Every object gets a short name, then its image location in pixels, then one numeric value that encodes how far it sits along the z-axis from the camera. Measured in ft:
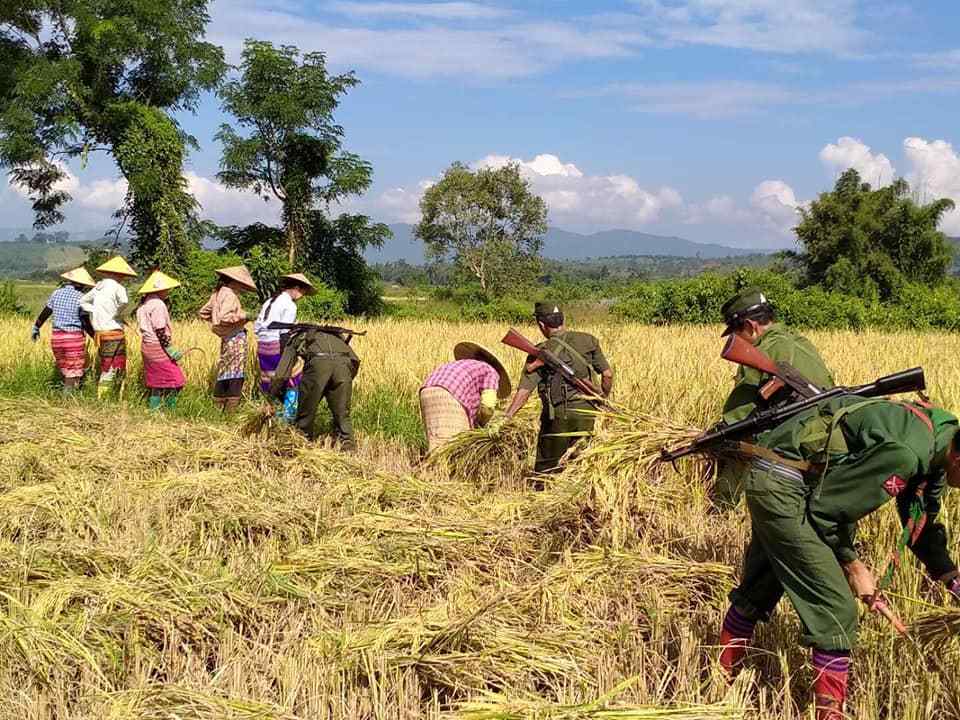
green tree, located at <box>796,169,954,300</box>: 88.33
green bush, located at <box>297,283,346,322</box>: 77.20
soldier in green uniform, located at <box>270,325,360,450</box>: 20.39
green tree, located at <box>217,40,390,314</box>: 82.23
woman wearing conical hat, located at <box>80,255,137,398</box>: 27.07
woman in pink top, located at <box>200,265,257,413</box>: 24.77
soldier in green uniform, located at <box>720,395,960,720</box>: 8.21
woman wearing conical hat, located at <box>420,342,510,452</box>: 18.47
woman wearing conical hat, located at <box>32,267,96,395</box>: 27.58
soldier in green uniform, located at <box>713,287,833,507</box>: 11.72
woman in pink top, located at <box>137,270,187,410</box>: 25.22
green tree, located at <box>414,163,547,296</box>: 134.10
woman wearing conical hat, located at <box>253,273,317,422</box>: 23.75
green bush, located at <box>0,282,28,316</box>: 68.36
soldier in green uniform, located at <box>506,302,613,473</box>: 17.06
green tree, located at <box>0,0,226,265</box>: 75.92
